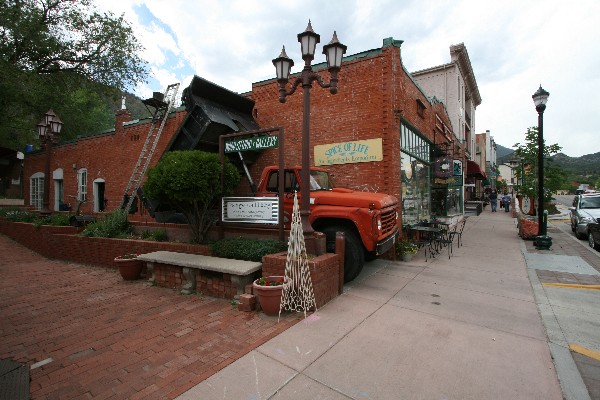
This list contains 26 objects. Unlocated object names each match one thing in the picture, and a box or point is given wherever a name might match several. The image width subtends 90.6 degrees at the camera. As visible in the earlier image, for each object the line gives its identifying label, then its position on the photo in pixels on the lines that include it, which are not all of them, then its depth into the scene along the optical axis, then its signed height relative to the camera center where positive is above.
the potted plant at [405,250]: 8.02 -1.46
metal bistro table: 8.73 -1.27
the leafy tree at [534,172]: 14.84 +1.23
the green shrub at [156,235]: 7.79 -1.02
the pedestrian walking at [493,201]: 27.03 -0.47
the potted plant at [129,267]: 6.66 -1.58
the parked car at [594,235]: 9.79 -1.34
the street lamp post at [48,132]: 11.92 +2.66
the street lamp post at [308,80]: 5.38 +2.22
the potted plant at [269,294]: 4.29 -1.41
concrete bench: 5.05 -1.25
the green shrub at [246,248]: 5.64 -1.01
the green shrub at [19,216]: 12.04 -0.75
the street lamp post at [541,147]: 9.99 +1.66
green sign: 6.04 +1.15
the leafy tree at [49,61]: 14.09 +7.89
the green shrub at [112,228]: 8.56 -0.90
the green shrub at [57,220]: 10.34 -0.82
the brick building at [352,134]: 8.40 +2.21
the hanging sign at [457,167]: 16.83 +1.69
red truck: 5.78 -0.36
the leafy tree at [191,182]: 6.03 +0.32
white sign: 6.21 -0.28
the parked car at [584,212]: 11.68 -0.68
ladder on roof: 11.15 +3.69
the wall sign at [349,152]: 8.46 +1.33
